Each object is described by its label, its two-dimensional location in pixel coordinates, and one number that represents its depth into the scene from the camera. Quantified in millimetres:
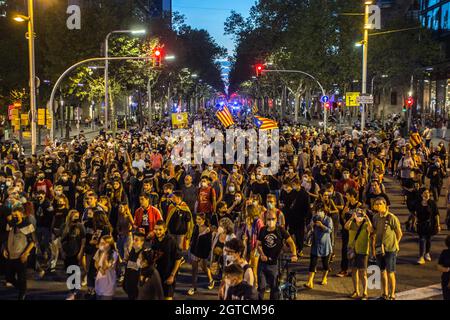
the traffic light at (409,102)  45781
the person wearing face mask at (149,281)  6809
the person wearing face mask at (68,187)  13384
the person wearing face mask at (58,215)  10648
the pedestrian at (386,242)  9234
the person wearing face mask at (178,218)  10320
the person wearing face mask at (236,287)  6172
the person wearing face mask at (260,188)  13656
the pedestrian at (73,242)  9297
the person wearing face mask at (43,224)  10867
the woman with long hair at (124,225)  10289
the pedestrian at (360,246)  9359
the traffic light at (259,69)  40156
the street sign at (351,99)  30938
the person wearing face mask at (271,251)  8578
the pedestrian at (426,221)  11539
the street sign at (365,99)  26609
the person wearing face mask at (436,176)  16531
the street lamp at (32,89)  22462
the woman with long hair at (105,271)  7488
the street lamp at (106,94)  33953
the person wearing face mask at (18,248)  9117
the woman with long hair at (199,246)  9798
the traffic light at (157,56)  28188
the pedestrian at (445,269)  7437
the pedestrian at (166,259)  7980
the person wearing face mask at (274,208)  9727
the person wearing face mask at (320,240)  10000
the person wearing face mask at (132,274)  7348
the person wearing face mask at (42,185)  12641
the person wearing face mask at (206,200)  12137
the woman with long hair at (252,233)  9461
